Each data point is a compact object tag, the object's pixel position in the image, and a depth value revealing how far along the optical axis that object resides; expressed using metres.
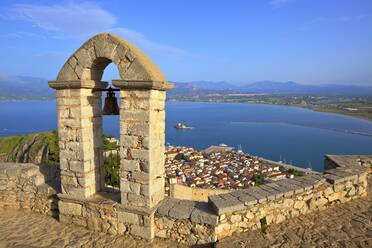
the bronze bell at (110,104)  5.10
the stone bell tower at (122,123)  4.40
